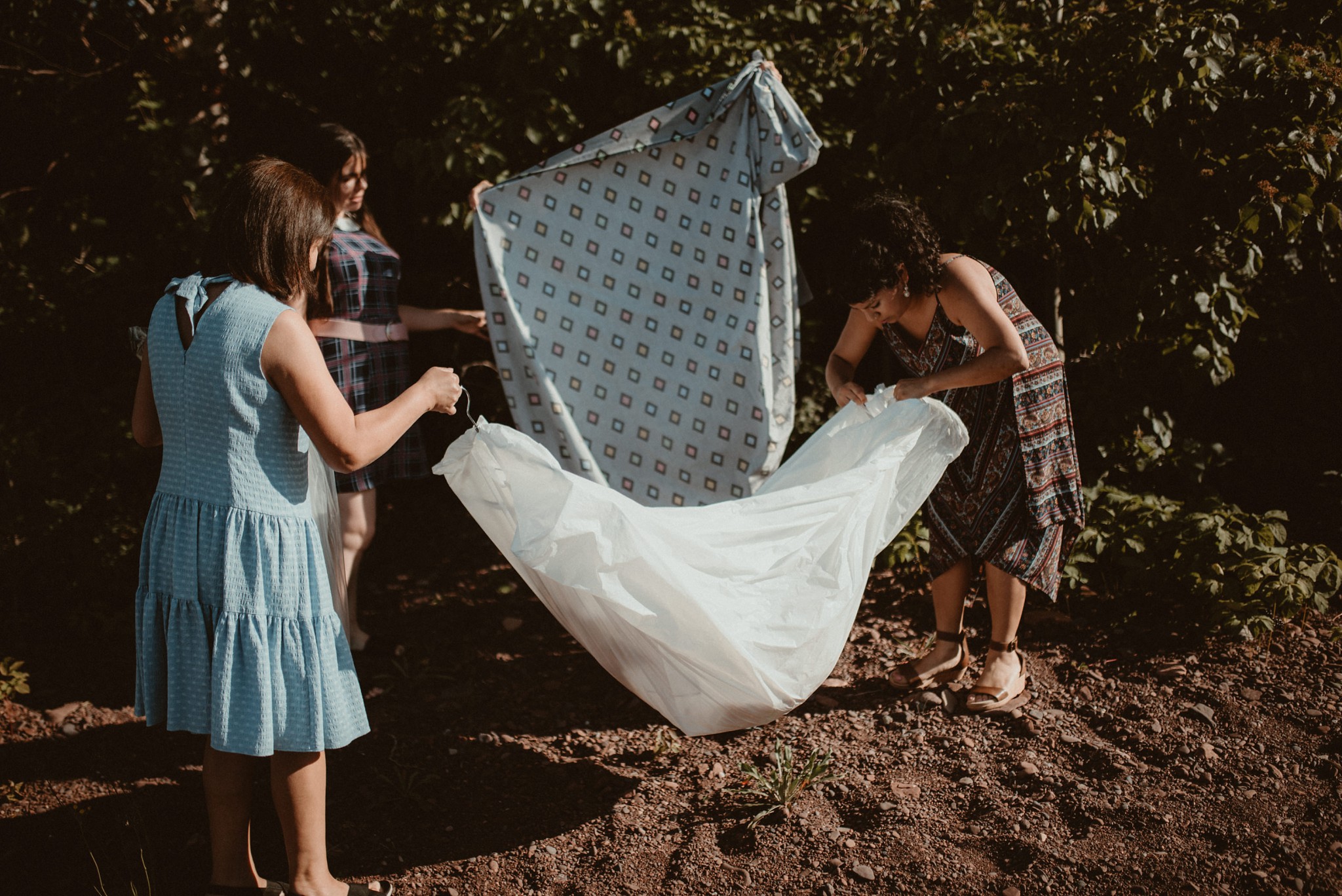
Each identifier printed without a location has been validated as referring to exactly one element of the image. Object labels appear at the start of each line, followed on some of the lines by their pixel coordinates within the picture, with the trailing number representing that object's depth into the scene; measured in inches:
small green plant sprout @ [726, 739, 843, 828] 99.8
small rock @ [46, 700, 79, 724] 127.5
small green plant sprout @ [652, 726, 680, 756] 113.5
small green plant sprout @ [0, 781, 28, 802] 110.0
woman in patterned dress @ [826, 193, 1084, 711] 102.2
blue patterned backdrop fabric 130.3
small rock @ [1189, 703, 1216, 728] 111.3
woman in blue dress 73.7
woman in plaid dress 119.5
